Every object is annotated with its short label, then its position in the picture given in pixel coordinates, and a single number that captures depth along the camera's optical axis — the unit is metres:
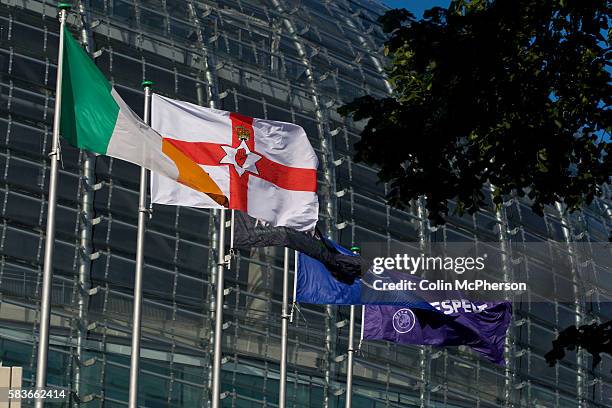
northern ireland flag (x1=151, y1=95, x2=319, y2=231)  29.80
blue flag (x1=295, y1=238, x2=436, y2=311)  38.44
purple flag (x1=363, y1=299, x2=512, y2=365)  40.53
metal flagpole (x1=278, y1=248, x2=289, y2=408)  37.34
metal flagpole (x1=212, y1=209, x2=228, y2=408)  31.86
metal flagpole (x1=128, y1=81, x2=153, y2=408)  28.39
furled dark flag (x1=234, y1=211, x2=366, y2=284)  32.12
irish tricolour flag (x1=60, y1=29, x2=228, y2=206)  26.94
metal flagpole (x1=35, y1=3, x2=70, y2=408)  24.92
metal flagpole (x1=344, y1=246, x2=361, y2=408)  41.81
